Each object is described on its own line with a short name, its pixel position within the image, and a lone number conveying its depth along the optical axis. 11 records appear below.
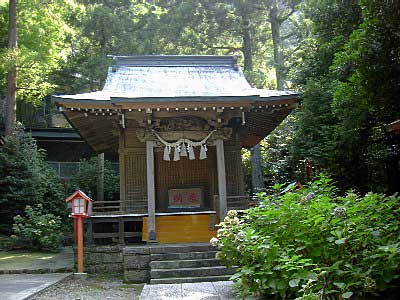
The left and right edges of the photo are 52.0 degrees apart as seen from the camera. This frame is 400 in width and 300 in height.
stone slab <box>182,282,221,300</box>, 5.88
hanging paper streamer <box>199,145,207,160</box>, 10.12
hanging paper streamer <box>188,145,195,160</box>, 10.27
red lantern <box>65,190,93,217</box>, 8.77
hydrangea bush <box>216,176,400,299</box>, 3.87
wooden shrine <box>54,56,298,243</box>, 9.41
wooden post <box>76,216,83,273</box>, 8.70
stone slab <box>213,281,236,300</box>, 5.79
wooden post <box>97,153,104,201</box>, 17.52
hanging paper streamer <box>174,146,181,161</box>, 10.02
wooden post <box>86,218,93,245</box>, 9.44
